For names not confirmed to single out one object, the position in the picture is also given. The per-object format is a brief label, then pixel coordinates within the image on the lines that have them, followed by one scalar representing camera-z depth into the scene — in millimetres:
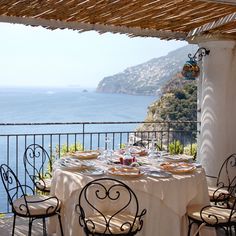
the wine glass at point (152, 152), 4129
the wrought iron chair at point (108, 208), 3078
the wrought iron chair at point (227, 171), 5183
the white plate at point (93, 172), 3455
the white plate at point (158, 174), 3421
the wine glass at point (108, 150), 3963
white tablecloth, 3305
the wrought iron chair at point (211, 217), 3328
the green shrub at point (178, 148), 8007
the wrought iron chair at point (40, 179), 4164
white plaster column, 5316
